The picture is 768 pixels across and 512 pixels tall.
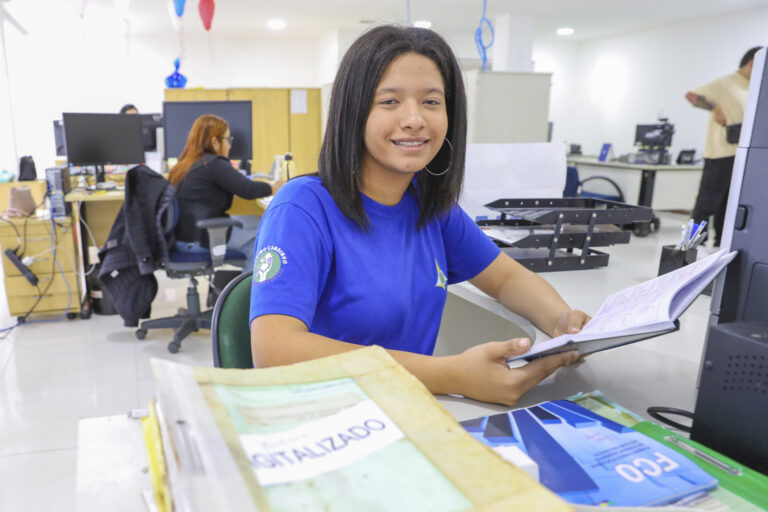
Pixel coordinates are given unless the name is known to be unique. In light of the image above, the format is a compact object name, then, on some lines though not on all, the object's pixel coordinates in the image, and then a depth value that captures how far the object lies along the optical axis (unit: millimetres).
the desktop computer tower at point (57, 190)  3111
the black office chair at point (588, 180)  4800
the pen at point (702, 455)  597
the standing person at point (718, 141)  3781
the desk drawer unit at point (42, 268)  3047
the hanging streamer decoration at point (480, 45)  3237
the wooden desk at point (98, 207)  3252
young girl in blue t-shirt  789
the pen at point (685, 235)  1281
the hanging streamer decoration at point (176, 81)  6637
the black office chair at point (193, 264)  2805
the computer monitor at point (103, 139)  3555
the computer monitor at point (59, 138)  4434
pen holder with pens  1275
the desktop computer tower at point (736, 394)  604
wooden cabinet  5605
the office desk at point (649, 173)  5684
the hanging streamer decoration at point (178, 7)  4578
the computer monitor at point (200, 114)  3807
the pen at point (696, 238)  1261
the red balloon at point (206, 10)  5168
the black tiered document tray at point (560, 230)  1501
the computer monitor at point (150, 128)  4297
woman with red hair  2889
